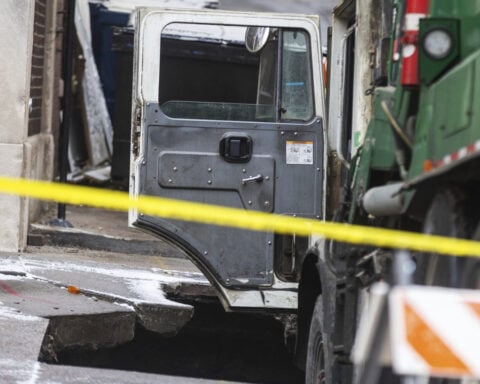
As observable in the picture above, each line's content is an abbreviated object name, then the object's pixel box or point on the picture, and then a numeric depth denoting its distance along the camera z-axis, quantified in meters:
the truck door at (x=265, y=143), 16.97
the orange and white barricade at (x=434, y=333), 7.10
